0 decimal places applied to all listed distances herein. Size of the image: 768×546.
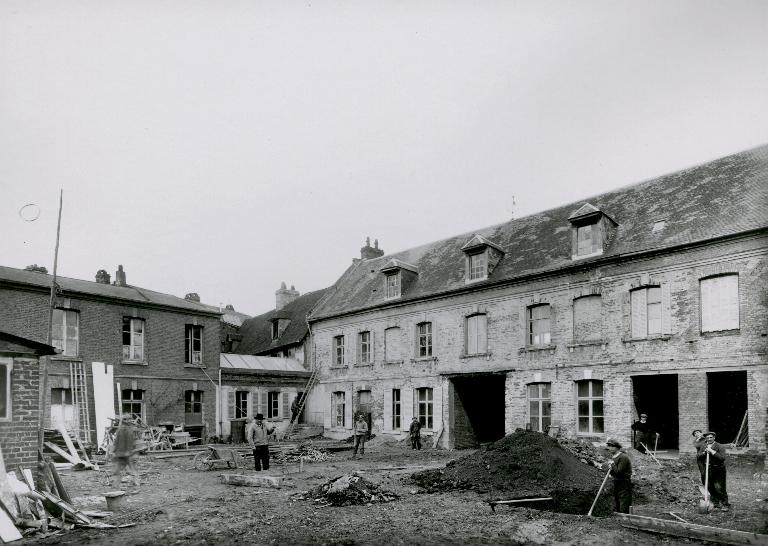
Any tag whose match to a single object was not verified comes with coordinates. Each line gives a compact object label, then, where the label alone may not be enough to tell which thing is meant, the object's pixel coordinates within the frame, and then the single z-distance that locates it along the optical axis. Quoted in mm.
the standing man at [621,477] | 11398
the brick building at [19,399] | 11398
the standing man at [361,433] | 23016
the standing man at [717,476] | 12195
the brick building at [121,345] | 23531
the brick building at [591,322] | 18312
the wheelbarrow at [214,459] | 18497
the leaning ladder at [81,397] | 23609
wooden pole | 12806
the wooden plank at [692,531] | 9039
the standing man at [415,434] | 25812
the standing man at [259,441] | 17172
